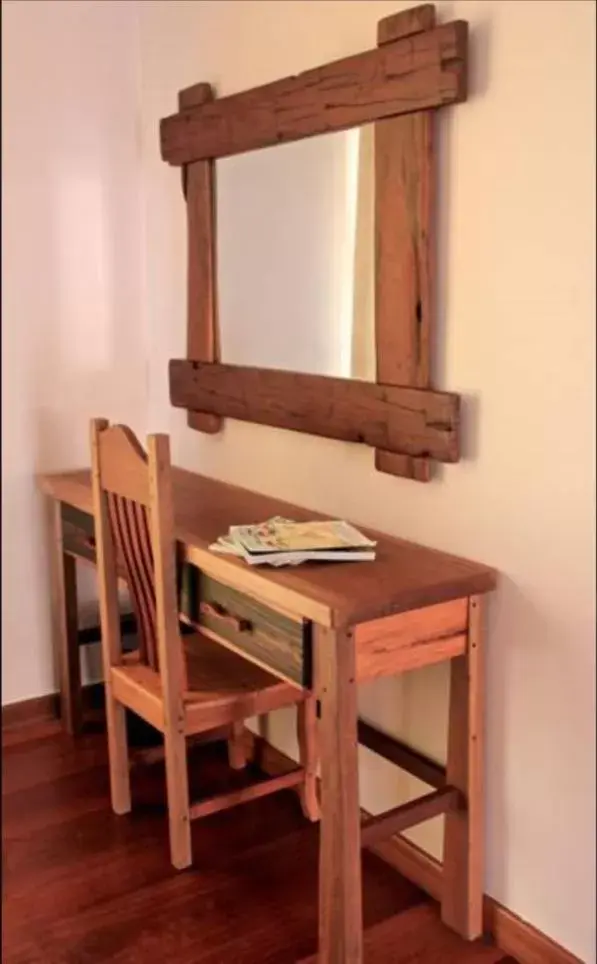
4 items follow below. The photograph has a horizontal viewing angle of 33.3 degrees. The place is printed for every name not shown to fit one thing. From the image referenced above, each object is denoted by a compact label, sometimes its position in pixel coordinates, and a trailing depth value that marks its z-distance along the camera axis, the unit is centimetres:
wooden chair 206
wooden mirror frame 186
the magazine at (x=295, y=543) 187
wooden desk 170
